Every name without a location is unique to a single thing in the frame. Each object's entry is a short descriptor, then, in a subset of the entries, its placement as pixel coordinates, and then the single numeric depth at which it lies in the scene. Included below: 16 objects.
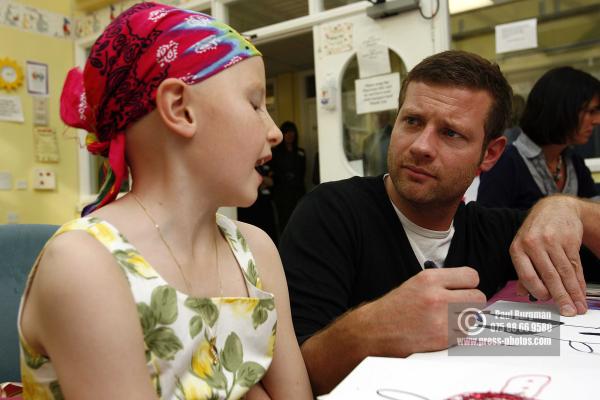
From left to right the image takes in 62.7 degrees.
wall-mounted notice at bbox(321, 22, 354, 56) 3.01
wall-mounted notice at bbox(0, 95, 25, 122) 3.91
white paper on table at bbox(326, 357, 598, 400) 0.38
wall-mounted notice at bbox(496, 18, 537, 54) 2.59
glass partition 2.88
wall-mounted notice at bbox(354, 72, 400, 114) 2.84
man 0.66
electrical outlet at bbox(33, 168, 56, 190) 4.14
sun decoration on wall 3.88
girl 0.48
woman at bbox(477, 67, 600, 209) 1.96
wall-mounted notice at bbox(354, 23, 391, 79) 2.87
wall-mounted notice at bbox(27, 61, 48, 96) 4.09
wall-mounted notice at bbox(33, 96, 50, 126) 4.12
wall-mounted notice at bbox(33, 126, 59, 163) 4.14
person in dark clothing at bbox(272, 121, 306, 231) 5.32
